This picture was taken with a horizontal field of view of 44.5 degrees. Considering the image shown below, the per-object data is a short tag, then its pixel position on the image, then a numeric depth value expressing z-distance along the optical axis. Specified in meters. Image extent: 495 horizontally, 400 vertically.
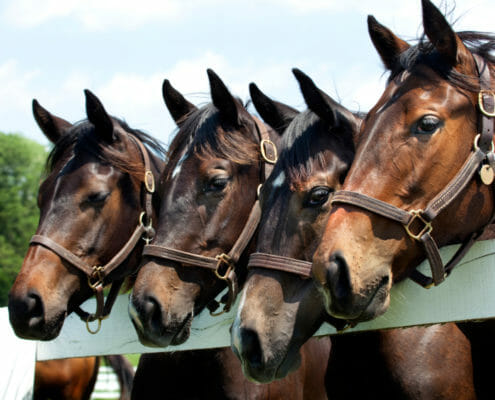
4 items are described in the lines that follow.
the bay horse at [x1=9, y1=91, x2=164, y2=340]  3.95
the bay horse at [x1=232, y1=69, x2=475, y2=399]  2.86
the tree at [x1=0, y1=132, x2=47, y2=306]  44.66
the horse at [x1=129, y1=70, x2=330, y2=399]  3.42
